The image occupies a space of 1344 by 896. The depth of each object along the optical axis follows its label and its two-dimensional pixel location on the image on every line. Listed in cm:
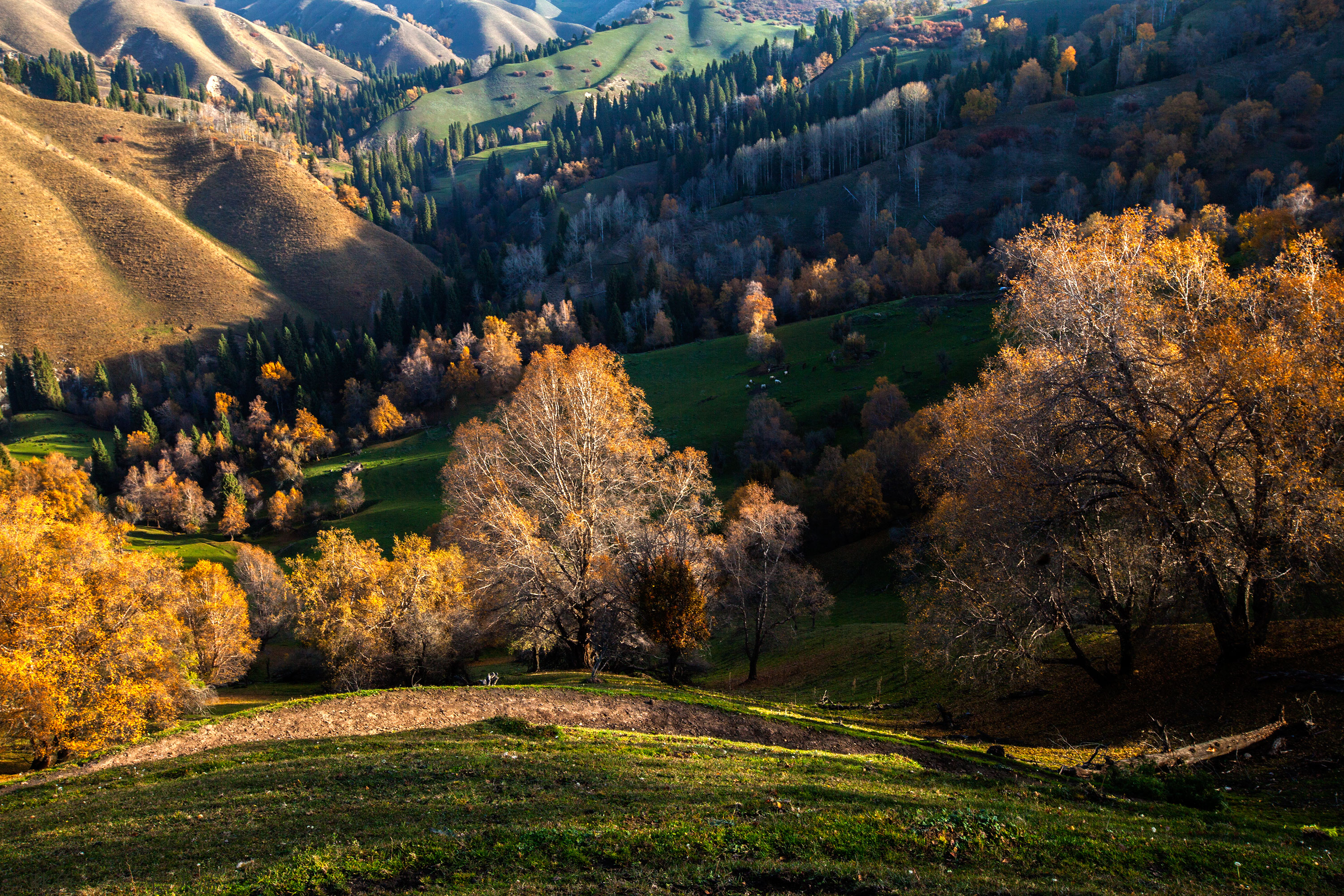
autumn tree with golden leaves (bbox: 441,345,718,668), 3534
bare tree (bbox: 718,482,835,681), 4356
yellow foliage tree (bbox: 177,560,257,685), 5479
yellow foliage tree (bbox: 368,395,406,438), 12594
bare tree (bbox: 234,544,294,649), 7144
